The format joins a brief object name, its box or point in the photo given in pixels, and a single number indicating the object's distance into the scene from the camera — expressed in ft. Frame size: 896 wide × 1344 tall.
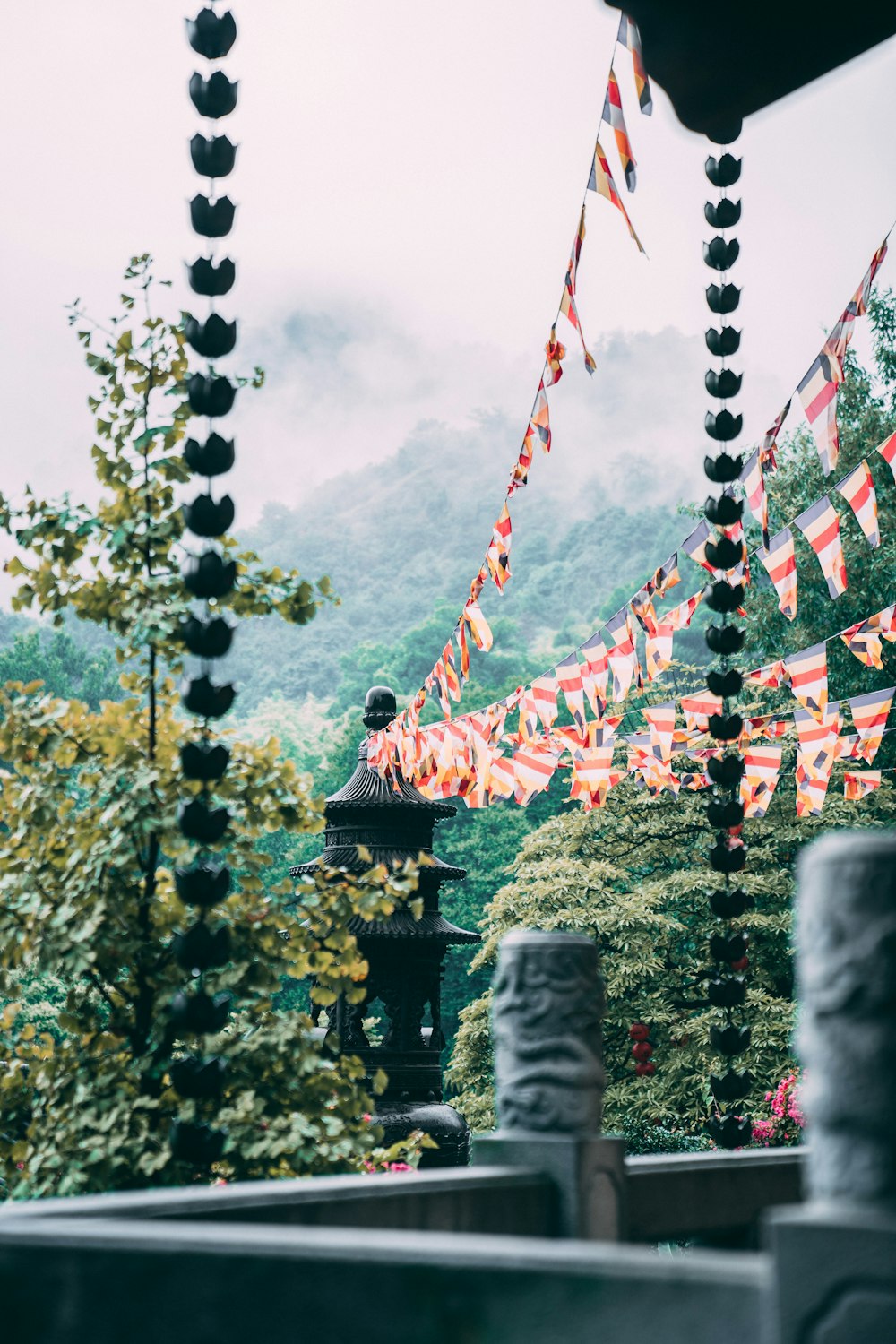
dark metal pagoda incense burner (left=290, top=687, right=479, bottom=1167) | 45.60
